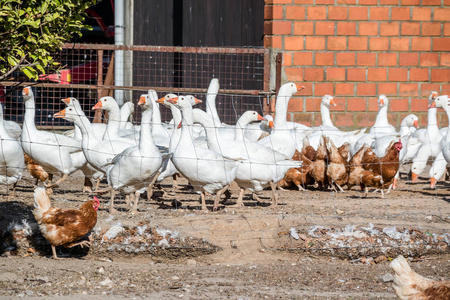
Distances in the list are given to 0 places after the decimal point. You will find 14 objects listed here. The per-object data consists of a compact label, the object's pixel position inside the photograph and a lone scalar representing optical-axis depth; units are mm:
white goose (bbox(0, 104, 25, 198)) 16748
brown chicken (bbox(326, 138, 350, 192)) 19542
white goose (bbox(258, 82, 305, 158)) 19175
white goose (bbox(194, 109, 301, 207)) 16936
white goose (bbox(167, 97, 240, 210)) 15913
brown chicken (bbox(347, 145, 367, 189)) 19324
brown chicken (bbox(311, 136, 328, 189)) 19870
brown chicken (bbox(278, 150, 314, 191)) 20338
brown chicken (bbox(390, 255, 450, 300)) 8608
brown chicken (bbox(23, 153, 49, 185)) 19012
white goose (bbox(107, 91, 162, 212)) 15429
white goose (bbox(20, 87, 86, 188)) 17435
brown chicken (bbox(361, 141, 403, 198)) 18934
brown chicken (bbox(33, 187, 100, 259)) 12994
